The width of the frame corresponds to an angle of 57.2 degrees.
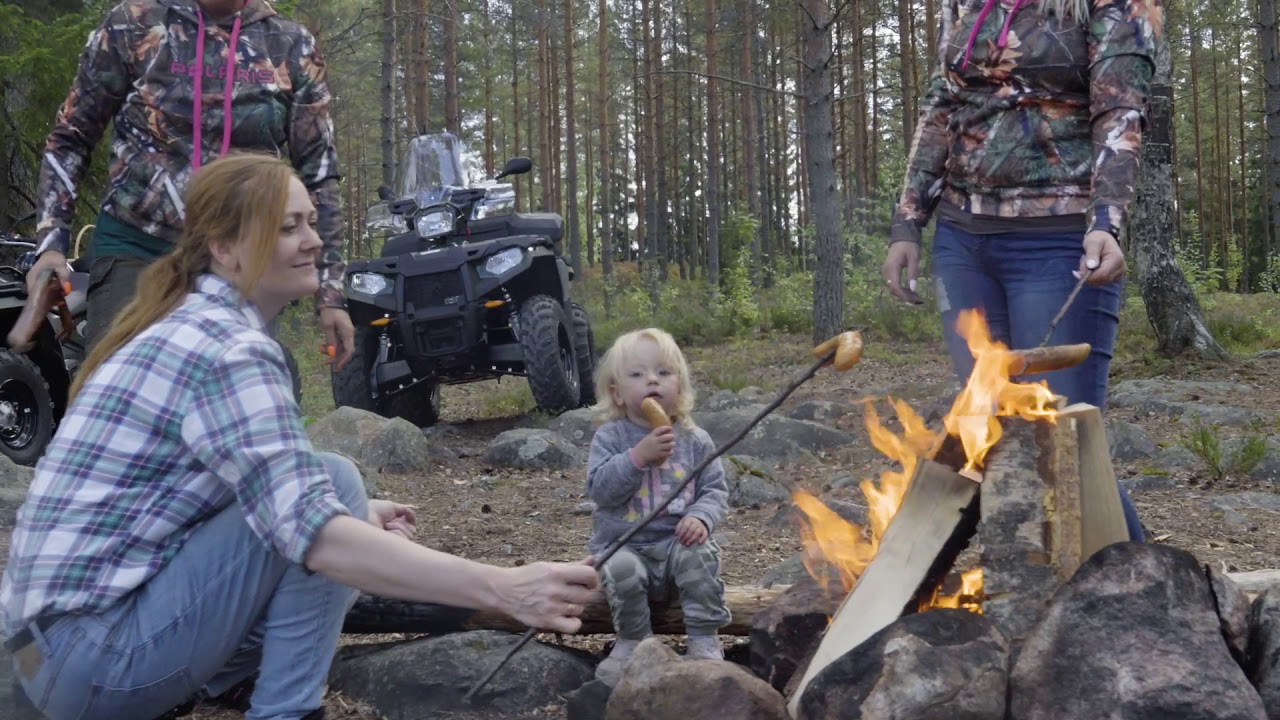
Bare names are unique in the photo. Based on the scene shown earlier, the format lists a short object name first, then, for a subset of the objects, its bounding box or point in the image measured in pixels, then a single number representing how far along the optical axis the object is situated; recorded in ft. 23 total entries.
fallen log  11.48
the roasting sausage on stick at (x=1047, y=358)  9.05
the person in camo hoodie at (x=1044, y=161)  9.75
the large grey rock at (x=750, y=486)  20.29
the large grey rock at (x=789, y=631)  10.12
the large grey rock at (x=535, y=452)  25.34
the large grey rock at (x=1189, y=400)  25.80
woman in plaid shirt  6.91
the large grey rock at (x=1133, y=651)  7.56
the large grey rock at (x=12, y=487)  17.89
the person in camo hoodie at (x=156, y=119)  12.16
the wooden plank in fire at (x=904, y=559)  8.93
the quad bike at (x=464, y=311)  28.71
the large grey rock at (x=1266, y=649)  8.41
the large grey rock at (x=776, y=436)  24.62
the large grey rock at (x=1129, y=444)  22.20
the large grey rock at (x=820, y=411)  29.19
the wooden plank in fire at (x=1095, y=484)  8.93
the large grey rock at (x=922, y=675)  7.80
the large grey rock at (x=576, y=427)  27.94
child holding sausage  11.07
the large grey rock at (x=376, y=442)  25.11
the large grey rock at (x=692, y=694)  8.91
